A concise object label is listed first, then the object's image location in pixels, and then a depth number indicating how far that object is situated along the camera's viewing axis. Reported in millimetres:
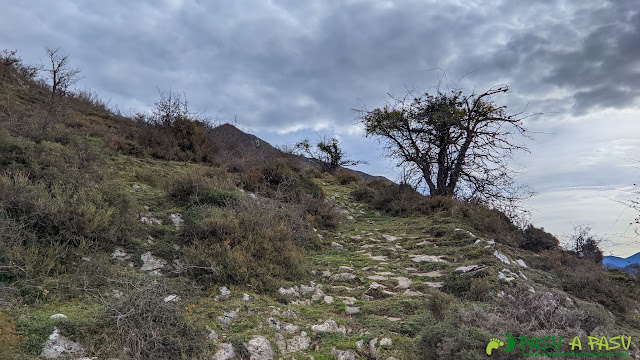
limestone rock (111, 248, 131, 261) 5008
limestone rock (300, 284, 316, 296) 5259
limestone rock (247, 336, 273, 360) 3336
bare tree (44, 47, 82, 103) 15997
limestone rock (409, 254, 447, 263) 6996
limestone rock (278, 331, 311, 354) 3545
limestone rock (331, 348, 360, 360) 3495
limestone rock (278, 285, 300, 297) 4984
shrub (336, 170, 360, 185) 19234
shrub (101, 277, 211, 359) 3109
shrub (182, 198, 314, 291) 4949
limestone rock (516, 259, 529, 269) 7107
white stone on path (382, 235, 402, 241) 8938
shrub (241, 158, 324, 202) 10297
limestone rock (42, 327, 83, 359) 2906
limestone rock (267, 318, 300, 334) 3852
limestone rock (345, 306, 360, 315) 4648
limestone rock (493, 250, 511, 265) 6688
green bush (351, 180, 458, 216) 11297
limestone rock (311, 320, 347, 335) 3930
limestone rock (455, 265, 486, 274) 5941
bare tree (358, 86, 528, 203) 12562
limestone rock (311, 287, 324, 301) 5141
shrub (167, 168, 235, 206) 7363
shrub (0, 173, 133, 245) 4617
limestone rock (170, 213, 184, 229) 6473
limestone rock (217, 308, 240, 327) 3789
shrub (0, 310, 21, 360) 2715
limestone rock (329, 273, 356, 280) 6037
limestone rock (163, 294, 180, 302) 3926
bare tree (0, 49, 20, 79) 17094
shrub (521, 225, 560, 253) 9477
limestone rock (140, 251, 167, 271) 5002
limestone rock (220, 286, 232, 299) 4465
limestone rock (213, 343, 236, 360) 3229
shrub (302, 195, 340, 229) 9500
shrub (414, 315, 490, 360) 2709
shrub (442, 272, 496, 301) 5086
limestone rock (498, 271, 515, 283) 5570
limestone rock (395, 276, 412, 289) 5695
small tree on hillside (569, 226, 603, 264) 10914
